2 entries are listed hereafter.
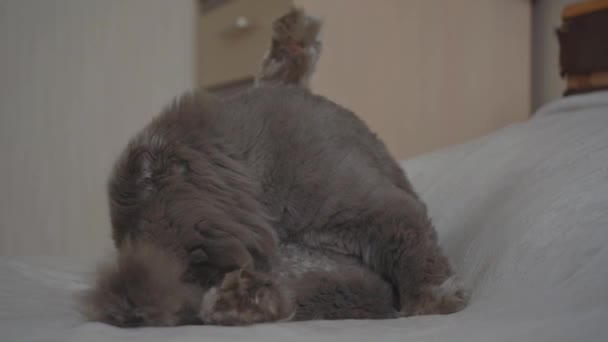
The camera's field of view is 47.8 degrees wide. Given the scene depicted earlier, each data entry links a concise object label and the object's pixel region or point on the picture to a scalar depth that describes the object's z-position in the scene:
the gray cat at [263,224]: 0.73
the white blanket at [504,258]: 0.65
